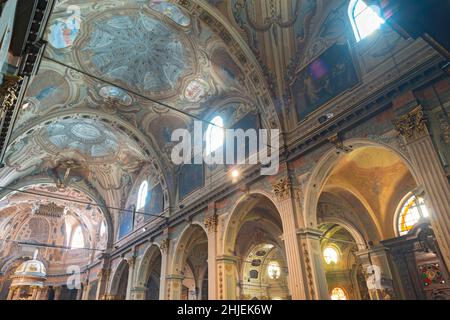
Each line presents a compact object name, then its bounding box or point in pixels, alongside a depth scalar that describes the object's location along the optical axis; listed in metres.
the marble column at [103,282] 19.98
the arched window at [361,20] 8.18
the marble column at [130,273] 16.04
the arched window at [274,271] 17.72
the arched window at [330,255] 16.17
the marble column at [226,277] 10.15
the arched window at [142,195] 18.53
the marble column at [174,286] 13.01
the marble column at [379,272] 9.75
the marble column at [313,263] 7.40
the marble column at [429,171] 5.32
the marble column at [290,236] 7.62
